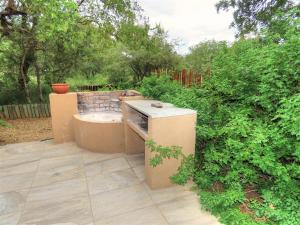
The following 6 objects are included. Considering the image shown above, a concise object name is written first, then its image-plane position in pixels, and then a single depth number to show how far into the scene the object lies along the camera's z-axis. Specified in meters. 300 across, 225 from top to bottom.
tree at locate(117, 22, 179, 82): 8.47
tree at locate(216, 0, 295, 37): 7.94
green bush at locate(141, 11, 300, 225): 2.11
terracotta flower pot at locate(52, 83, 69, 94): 4.59
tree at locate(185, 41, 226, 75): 10.12
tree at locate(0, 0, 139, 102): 6.62
